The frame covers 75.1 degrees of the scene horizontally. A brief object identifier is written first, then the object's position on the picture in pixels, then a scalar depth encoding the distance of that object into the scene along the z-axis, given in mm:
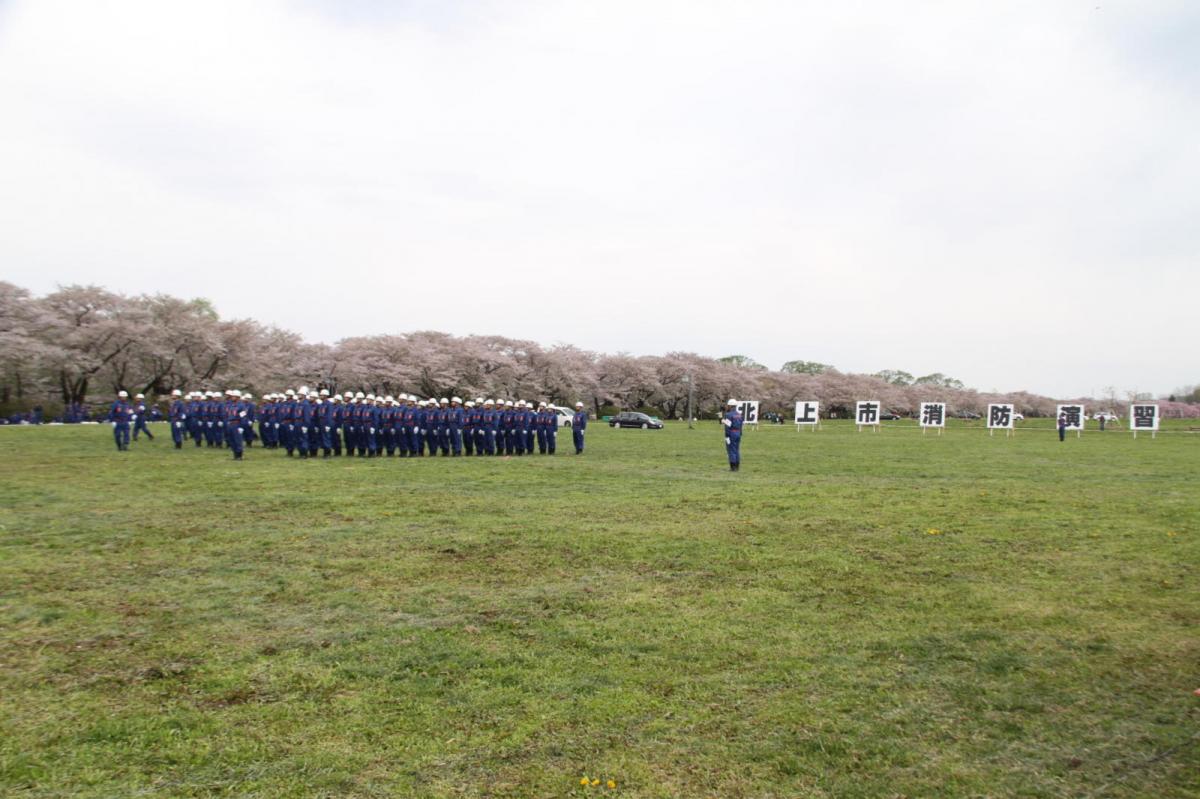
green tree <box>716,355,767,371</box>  94462
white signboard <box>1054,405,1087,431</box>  47062
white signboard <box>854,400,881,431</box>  54250
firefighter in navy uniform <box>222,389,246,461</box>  20469
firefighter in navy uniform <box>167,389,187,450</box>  24284
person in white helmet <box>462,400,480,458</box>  24578
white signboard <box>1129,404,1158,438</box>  48625
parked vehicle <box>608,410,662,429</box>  51406
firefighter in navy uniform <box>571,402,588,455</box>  25844
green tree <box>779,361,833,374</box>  98812
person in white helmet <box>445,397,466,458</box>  24234
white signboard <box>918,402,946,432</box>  50531
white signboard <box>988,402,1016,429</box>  50188
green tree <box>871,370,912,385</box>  110312
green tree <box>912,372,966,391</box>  114594
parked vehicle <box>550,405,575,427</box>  52712
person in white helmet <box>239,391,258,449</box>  21828
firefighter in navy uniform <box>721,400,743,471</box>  20328
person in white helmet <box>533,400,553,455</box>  25891
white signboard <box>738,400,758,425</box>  51238
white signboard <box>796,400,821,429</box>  51500
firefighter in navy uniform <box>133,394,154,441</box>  26703
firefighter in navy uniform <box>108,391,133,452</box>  22588
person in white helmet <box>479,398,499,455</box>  24672
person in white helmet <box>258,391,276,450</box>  24016
